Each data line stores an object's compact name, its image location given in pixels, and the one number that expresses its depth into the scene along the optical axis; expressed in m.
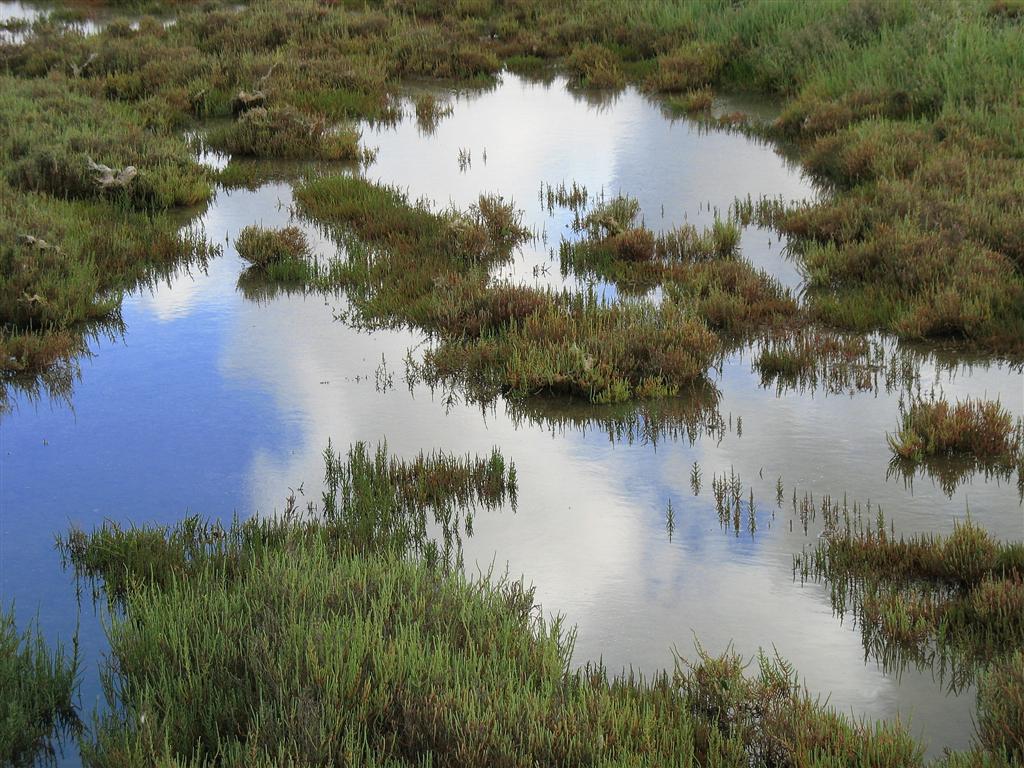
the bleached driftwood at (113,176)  22.42
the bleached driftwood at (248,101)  29.25
